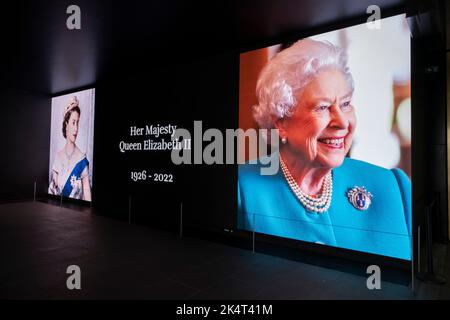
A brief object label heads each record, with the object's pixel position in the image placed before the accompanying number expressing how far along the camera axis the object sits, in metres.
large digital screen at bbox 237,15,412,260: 3.52
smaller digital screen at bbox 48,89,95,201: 7.88
